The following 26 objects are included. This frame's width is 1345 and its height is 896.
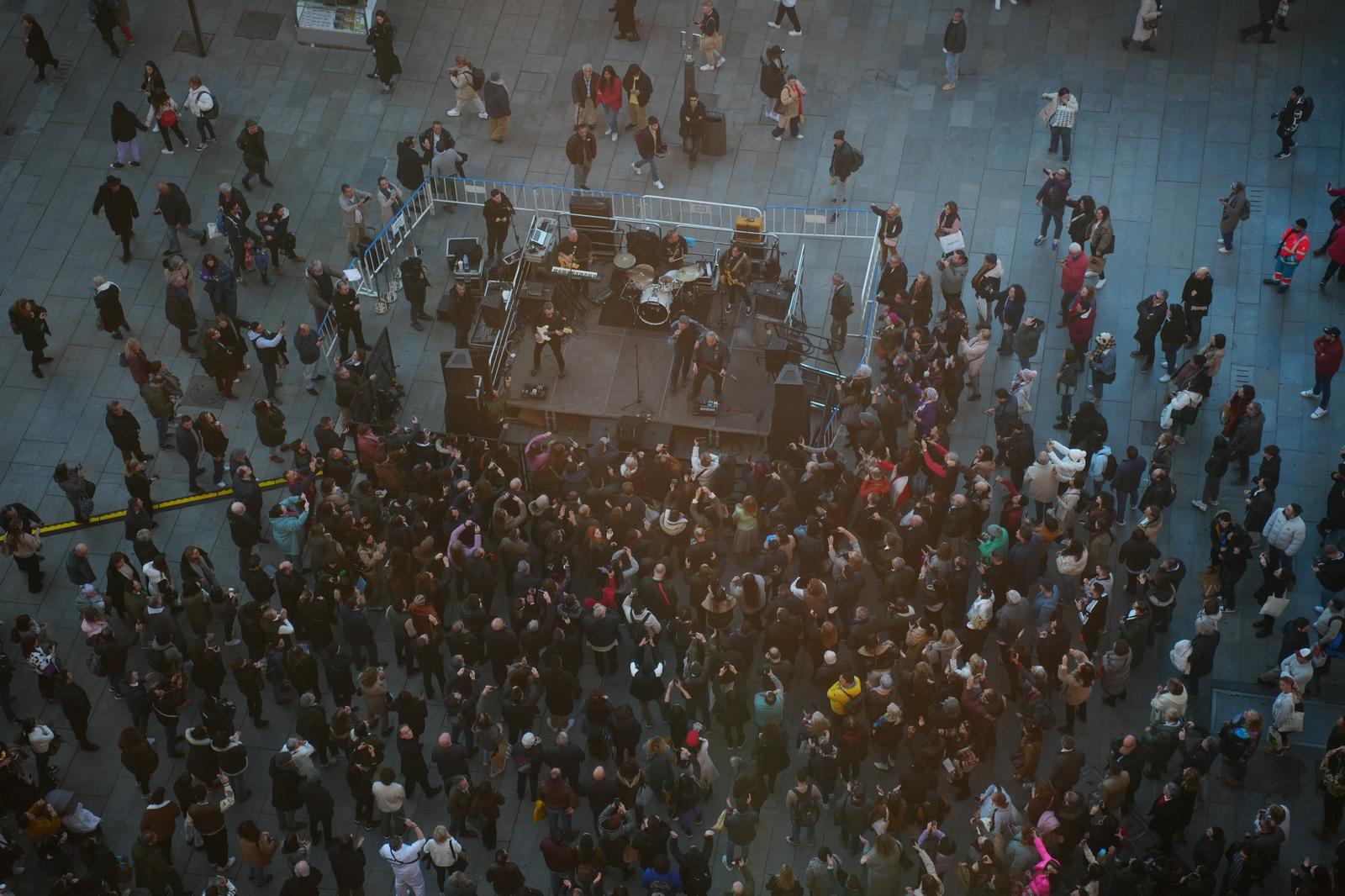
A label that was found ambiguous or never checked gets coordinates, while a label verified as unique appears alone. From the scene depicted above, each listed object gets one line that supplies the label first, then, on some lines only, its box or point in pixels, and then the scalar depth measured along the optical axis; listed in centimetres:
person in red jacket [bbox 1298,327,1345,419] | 2414
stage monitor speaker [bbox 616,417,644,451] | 2539
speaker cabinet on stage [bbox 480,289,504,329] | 2658
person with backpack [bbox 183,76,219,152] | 2959
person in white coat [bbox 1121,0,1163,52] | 3042
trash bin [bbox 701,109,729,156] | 2961
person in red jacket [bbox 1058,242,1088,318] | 2597
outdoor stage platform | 2567
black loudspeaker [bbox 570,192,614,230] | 2753
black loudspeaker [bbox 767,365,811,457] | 2452
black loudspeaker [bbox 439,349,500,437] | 2486
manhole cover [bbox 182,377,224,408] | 2625
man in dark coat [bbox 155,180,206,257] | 2753
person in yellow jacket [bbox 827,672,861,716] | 2017
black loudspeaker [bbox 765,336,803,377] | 2602
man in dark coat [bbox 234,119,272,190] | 2861
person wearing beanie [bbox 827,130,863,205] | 2811
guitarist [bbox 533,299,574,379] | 2578
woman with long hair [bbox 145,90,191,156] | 2973
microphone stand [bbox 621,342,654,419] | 2569
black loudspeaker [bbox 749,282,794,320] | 2677
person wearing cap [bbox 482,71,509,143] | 2947
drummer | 2694
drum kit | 2666
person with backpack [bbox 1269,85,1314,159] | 2820
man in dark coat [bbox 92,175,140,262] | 2745
